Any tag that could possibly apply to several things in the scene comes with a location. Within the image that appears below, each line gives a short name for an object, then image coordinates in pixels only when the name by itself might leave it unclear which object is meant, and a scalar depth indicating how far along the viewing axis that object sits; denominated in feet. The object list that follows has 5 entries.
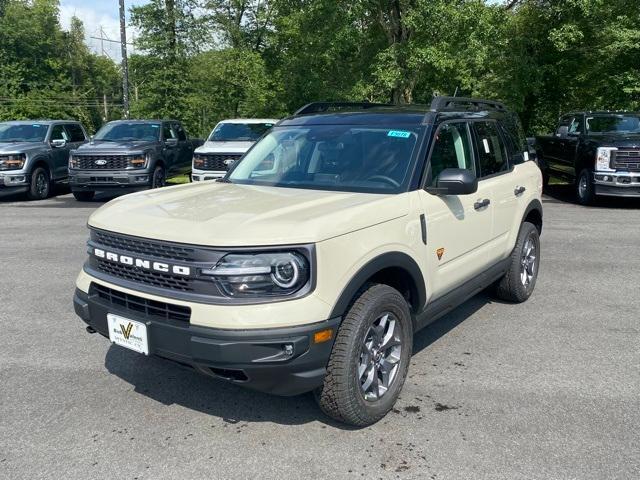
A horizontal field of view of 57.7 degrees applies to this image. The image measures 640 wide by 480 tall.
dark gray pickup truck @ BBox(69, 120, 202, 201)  42.39
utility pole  67.46
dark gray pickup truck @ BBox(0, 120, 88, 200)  44.80
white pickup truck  40.94
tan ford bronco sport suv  9.55
